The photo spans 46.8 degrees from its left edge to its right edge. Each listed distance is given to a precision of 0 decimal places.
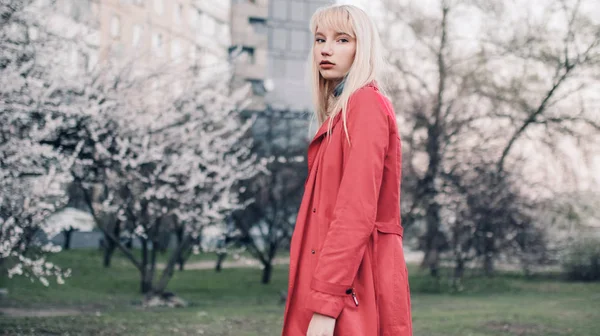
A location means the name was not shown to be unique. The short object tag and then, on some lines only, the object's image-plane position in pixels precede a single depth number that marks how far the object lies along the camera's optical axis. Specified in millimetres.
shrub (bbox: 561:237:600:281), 21453
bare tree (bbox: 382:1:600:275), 20062
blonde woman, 2301
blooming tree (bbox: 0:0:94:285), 7775
